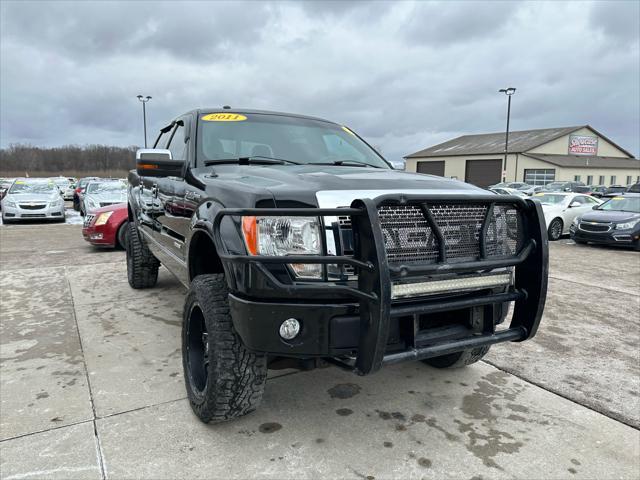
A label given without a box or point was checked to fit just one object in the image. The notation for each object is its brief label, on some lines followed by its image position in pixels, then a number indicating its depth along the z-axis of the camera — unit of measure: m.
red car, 8.61
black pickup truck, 2.00
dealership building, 43.84
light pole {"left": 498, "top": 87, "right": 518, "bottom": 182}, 31.00
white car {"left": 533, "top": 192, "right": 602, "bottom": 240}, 12.33
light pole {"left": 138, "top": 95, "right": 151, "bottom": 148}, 33.84
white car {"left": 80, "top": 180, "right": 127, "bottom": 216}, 12.56
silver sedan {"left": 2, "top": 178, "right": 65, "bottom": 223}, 14.51
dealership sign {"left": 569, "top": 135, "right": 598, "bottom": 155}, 49.72
